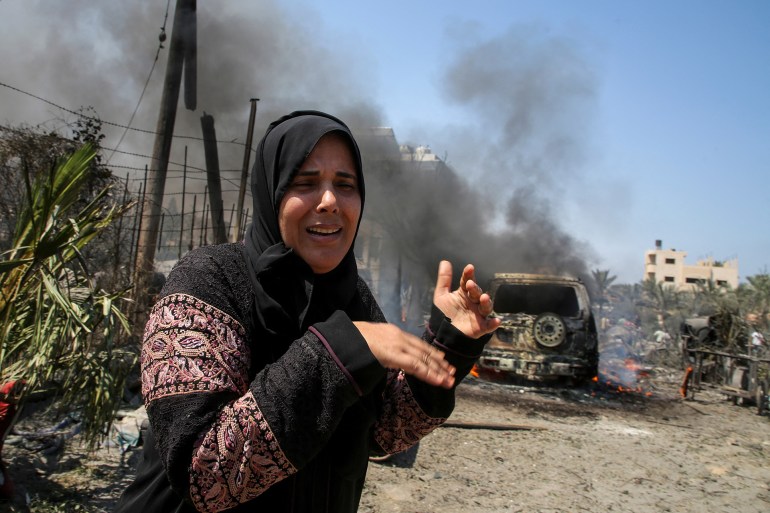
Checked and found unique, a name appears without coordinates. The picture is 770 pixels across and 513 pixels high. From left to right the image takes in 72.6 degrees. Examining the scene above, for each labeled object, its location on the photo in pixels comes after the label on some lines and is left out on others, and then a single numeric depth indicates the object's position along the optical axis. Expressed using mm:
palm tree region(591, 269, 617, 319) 33831
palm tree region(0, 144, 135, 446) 2225
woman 929
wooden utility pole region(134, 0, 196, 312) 6500
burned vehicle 7863
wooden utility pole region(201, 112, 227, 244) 8242
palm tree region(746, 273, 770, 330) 11809
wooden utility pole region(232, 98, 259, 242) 7121
